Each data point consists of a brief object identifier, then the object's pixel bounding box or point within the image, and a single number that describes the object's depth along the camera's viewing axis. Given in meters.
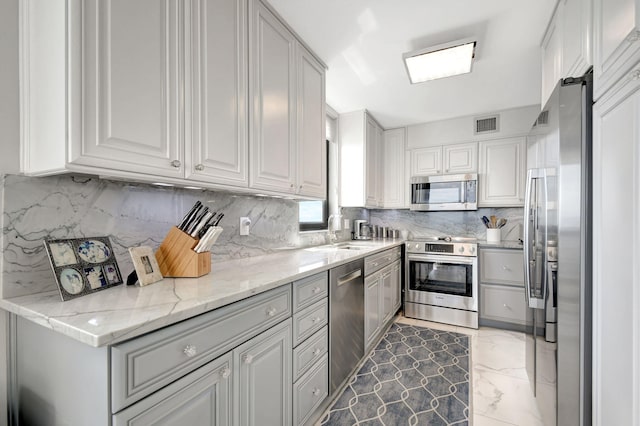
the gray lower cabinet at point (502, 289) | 2.98
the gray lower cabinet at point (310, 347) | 1.44
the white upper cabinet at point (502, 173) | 3.28
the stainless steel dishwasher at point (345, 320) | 1.79
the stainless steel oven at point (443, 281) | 3.07
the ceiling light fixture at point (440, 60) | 1.98
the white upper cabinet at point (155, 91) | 0.90
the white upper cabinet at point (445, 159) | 3.52
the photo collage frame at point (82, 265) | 0.95
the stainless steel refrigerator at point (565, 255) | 1.13
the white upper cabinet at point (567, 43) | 1.26
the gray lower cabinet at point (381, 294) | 2.36
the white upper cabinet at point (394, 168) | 3.93
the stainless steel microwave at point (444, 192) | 3.43
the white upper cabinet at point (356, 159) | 3.34
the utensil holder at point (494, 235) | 3.33
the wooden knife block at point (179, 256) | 1.28
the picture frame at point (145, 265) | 1.13
